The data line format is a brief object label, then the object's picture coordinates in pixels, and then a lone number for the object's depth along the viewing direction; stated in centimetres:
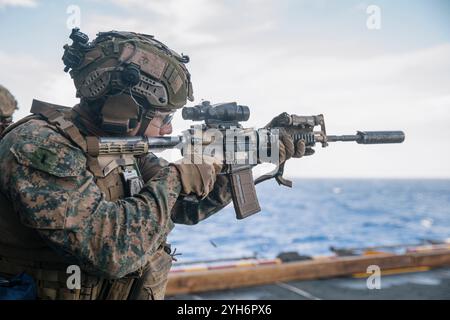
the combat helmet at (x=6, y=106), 420
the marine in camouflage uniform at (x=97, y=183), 201
